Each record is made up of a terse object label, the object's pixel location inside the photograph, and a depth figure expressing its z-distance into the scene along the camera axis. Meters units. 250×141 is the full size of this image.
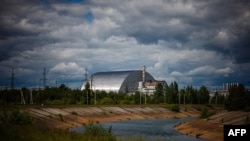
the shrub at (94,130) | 37.26
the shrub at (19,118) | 47.40
